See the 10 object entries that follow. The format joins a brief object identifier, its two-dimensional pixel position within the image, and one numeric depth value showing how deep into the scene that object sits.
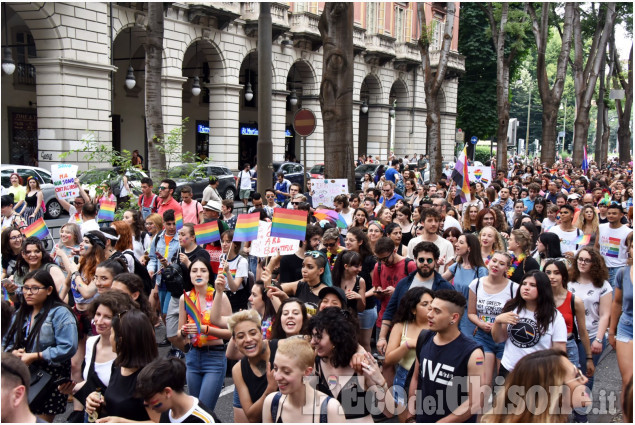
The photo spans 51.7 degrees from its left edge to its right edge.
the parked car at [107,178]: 12.82
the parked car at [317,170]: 29.44
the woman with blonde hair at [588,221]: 9.55
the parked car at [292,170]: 27.62
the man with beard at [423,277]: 5.82
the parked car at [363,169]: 28.84
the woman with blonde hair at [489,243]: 7.24
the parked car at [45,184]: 18.88
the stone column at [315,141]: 36.66
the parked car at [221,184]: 23.73
